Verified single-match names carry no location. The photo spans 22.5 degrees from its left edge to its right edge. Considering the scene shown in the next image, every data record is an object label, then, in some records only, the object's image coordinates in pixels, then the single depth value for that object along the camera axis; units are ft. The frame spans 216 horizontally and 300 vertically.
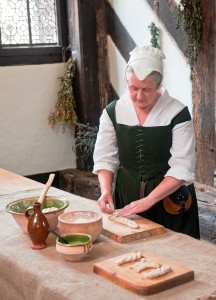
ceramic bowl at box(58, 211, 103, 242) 6.97
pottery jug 6.88
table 5.70
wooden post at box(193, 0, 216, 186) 12.86
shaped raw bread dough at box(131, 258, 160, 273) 5.99
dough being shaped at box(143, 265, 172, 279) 5.82
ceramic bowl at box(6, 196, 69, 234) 7.33
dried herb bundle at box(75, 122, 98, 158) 16.46
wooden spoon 7.30
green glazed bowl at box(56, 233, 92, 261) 6.38
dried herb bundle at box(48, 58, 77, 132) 16.53
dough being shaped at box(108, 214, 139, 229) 7.54
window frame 15.84
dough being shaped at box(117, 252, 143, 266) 6.23
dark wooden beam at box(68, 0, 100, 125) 16.22
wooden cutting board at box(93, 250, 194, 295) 5.64
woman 8.29
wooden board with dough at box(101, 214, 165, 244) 7.24
